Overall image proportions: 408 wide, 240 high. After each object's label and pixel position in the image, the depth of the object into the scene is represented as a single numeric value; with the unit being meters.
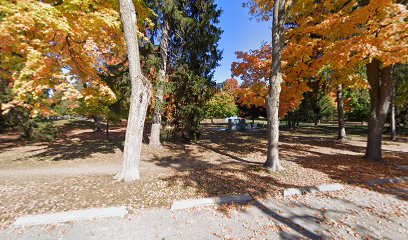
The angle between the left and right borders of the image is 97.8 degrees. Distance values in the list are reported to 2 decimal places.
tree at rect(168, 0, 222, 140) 12.17
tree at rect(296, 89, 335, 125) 26.84
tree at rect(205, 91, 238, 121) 30.28
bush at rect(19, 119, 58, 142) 14.10
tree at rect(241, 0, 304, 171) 7.31
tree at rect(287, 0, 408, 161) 6.41
